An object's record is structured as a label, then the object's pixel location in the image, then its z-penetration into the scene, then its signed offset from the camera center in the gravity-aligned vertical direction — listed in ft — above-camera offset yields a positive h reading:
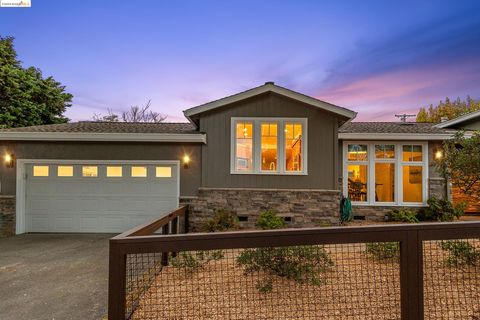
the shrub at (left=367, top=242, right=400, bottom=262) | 12.92 -4.48
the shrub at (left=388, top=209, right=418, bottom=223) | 25.40 -5.15
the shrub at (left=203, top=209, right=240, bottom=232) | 21.42 -4.96
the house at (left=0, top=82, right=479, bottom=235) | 23.26 -0.23
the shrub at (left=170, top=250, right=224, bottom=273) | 13.01 -5.16
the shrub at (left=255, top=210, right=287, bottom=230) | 20.62 -4.72
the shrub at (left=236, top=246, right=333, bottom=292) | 11.68 -4.71
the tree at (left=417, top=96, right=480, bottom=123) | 76.23 +18.59
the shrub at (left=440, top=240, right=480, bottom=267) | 12.24 -4.42
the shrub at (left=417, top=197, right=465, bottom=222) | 25.64 -4.71
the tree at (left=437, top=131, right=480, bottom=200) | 14.85 +0.19
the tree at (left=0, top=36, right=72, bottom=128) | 43.24 +13.64
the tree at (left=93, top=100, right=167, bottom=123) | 90.15 +18.50
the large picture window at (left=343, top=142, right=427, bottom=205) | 27.48 -0.69
